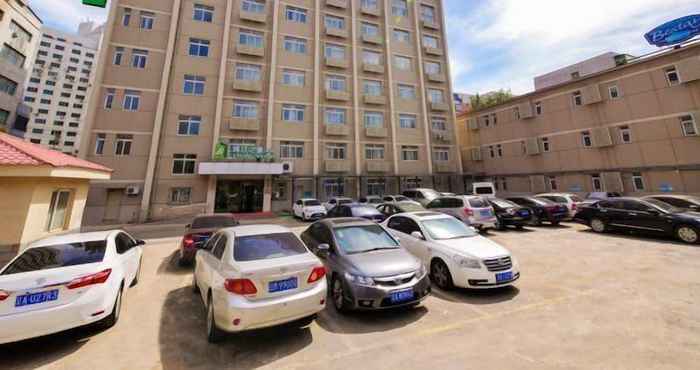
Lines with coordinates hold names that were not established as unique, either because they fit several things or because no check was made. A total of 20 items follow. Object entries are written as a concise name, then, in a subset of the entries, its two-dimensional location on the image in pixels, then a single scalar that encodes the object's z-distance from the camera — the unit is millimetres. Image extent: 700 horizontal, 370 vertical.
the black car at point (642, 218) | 8984
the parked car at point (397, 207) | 11952
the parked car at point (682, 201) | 11272
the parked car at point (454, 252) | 5254
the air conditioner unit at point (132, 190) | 18344
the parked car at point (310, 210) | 17625
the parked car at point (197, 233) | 7602
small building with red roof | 6461
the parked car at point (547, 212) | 13406
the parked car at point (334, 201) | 19141
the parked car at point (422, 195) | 17875
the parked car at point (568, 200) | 13934
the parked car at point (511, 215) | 12297
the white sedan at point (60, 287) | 3348
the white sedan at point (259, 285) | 3438
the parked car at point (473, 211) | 11000
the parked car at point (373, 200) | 19297
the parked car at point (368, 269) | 4270
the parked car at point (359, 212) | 11227
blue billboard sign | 16484
